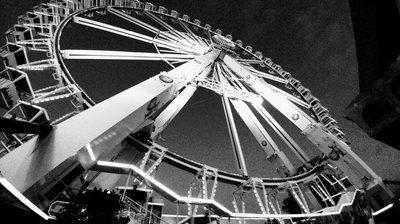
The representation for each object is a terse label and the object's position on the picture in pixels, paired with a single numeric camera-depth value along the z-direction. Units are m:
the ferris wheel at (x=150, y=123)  4.97
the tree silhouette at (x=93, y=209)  4.07
